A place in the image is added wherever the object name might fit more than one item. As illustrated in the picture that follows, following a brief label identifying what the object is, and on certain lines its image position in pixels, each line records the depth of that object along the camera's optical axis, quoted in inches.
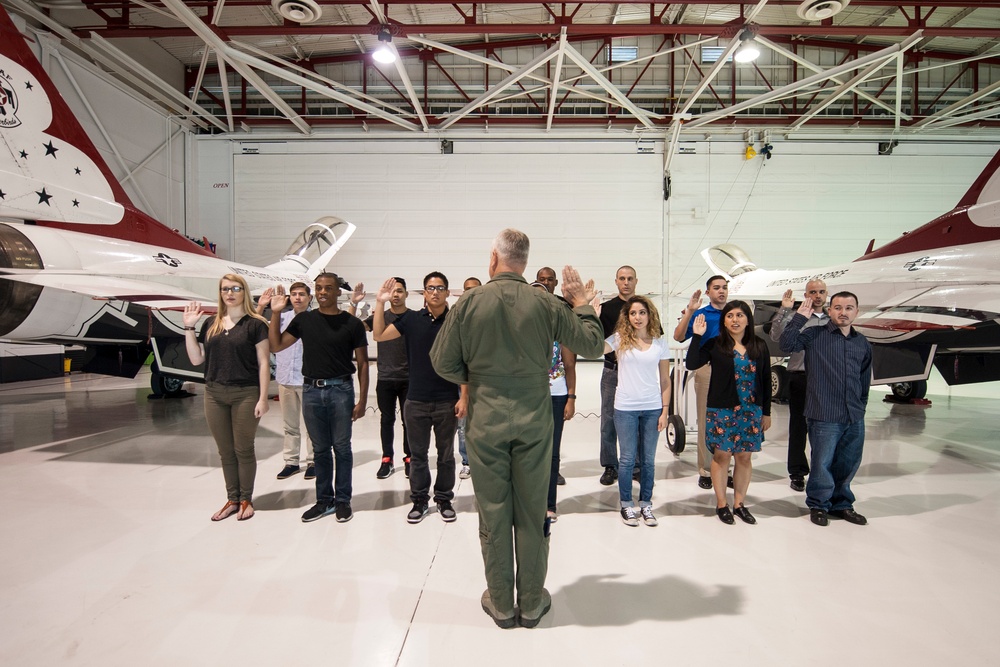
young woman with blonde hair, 137.1
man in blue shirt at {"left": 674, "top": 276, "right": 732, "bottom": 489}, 162.2
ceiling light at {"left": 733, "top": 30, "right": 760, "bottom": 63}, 380.8
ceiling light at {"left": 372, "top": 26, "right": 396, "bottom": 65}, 373.7
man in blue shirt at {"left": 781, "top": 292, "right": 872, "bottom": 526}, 135.9
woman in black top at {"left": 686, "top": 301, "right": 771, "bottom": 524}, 135.5
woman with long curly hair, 136.5
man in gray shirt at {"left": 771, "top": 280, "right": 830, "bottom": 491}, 165.9
